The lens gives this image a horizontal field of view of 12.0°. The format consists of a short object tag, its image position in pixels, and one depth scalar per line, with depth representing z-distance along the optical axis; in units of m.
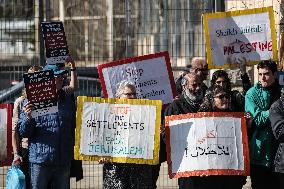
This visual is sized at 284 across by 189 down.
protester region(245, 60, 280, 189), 13.34
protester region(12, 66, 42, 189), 14.39
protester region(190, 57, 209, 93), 14.59
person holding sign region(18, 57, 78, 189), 14.04
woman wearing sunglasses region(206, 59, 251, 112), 13.39
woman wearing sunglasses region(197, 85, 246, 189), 12.87
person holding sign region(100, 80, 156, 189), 13.10
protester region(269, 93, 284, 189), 12.67
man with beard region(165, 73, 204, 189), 13.32
